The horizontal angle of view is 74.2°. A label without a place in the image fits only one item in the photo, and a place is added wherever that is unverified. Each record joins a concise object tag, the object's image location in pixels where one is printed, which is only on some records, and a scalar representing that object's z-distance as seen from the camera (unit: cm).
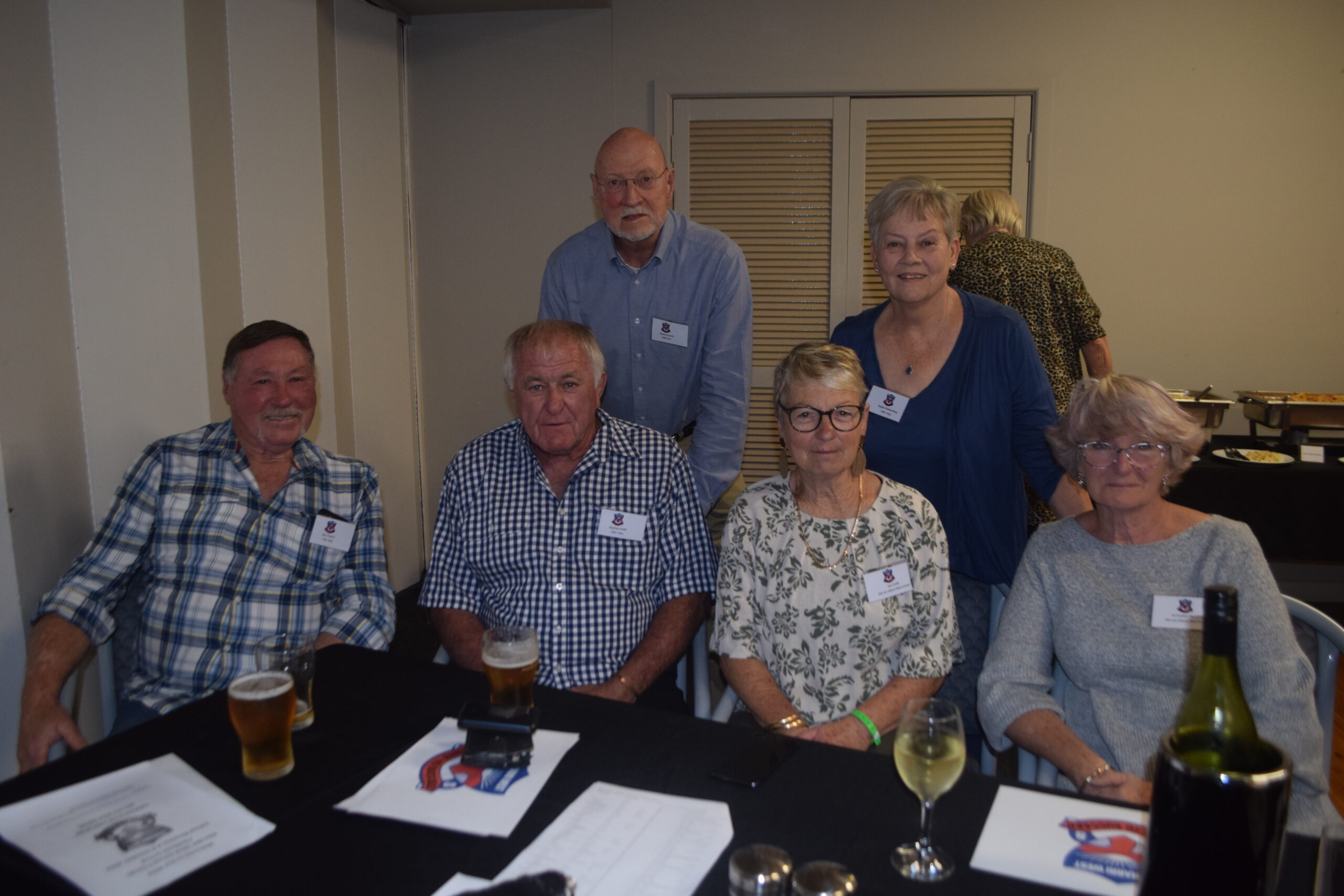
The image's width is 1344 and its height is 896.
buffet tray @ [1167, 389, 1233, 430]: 436
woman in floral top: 193
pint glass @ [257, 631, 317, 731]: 143
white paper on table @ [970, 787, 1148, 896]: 108
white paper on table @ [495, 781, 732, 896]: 108
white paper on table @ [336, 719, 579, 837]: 121
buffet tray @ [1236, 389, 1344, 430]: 412
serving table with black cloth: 381
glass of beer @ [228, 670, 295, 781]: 131
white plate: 389
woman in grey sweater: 168
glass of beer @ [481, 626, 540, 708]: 150
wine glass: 112
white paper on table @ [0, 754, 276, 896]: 110
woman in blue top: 229
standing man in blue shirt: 284
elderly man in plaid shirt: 208
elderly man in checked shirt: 211
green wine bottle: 102
